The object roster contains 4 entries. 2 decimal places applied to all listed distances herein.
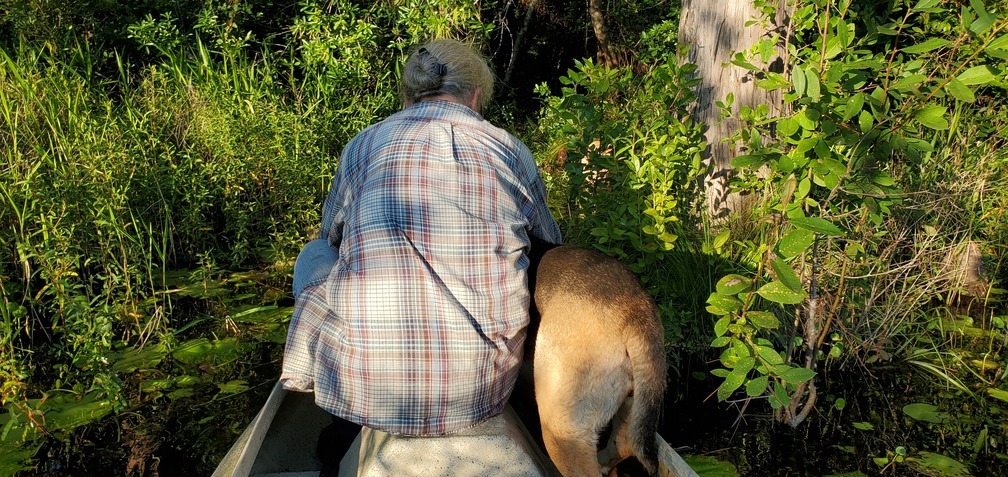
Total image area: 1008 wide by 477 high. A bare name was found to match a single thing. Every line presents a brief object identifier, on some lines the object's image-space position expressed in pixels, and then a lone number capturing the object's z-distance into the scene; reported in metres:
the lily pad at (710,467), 3.79
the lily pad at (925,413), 4.17
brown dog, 2.62
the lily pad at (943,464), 3.66
